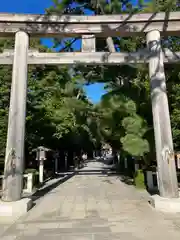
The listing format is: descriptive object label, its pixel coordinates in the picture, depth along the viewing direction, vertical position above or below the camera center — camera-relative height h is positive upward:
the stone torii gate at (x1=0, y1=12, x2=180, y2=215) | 5.46 +3.12
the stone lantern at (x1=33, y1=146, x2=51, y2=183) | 11.50 +0.06
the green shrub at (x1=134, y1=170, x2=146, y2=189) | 9.02 -1.12
